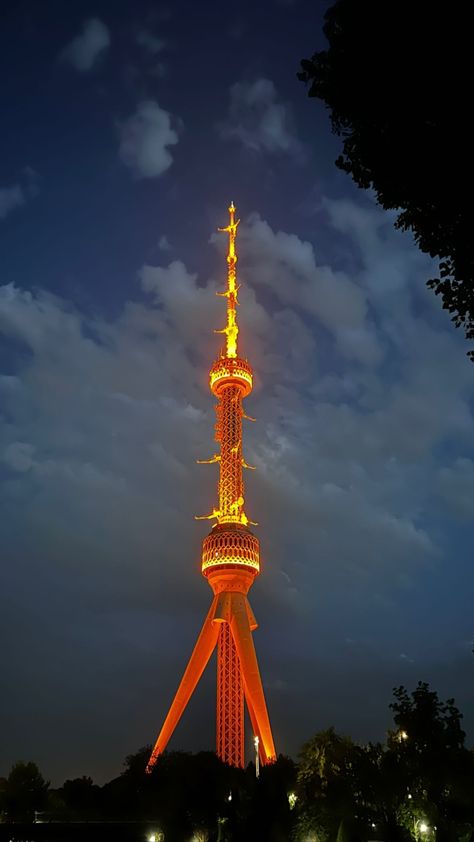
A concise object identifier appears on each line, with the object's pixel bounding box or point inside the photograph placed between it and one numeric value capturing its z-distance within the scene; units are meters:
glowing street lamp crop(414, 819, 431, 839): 35.99
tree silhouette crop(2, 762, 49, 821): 63.41
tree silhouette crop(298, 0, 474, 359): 13.35
